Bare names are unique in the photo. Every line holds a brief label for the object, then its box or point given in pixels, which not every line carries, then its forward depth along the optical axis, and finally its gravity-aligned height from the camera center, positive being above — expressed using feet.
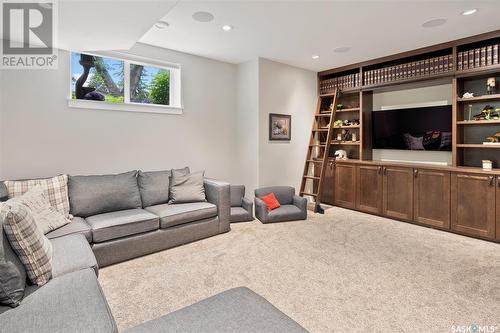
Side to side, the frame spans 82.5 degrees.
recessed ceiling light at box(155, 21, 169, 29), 10.88 +5.39
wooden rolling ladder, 16.88 +1.11
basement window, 12.24 +3.77
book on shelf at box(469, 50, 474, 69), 12.56 +4.59
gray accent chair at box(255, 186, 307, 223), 14.39 -2.30
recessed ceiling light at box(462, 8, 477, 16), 9.95 +5.34
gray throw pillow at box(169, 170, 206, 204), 12.39 -1.08
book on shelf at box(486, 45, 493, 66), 12.03 +4.56
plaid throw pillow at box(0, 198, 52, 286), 5.36 -1.51
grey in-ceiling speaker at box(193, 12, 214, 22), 10.18 +5.36
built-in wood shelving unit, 12.34 +4.21
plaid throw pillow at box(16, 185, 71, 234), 8.21 -1.41
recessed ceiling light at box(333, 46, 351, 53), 14.02 +5.67
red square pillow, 14.83 -2.00
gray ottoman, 4.29 -2.47
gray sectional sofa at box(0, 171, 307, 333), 4.39 -2.38
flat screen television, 14.07 +1.86
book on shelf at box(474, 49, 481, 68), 12.36 +4.58
